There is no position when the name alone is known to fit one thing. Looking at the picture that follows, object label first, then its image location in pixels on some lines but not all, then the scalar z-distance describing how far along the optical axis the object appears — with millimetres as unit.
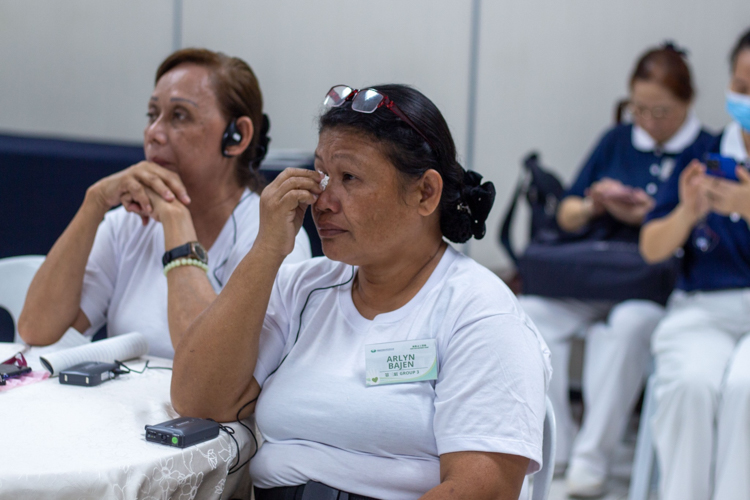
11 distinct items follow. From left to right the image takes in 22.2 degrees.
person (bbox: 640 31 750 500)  3250
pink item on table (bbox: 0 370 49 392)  2664
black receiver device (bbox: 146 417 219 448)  2492
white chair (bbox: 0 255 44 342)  3189
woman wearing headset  2932
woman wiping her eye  2484
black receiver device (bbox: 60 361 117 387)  2685
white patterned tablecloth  2398
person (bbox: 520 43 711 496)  3790
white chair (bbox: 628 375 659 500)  3475
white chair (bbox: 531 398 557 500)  2581
